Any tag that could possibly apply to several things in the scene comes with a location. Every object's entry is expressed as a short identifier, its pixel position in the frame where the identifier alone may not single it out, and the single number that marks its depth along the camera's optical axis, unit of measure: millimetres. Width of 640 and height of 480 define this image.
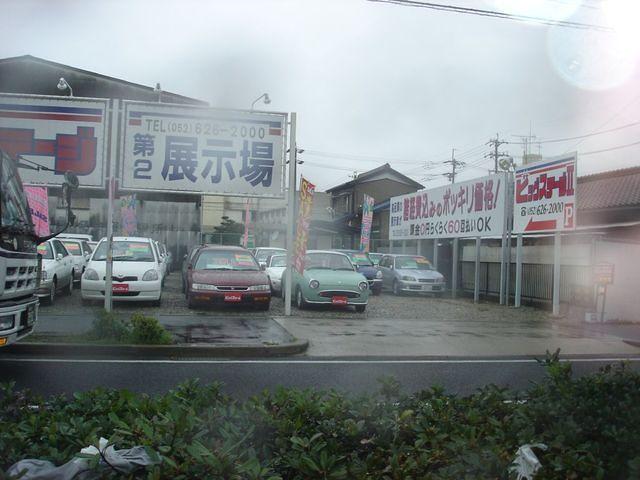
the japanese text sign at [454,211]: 18391
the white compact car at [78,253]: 17641
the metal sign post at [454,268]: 21859
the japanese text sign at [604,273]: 14031
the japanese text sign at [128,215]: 27281
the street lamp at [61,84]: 14127
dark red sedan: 13156
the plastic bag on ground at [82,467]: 2598
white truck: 5814
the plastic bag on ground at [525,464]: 2729
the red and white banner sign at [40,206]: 14240
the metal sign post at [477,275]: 19672
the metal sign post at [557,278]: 15148
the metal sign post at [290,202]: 12789
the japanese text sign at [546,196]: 14984
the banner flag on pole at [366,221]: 26697
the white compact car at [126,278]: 13055
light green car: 14203
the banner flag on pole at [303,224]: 14109
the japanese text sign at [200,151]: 12242
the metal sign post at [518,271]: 17375
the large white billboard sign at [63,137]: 11641
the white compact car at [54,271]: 13172
